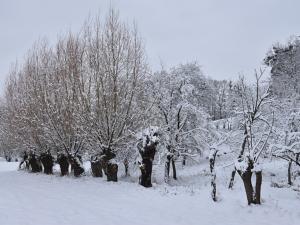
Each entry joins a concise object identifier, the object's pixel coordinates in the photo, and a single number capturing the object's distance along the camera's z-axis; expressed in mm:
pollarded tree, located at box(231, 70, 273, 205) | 11367
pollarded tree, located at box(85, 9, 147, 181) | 16516
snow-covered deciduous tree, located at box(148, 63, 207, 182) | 25478
